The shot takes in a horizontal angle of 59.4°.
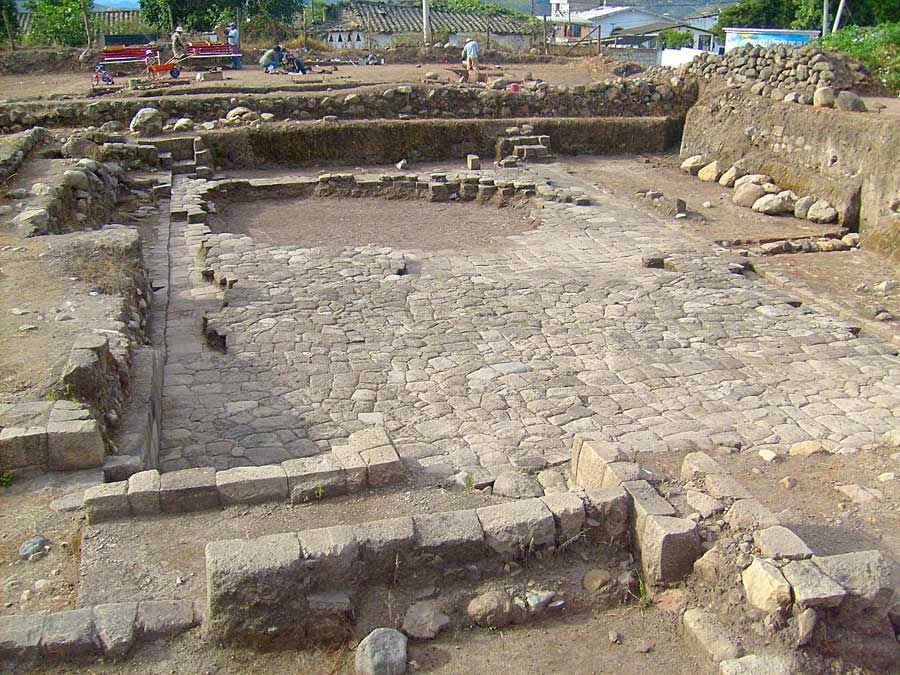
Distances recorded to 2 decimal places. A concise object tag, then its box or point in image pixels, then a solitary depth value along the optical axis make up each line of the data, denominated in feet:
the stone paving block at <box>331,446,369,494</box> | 15.07
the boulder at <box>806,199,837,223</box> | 40.37
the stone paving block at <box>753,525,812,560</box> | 11.57
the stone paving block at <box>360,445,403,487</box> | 15.33
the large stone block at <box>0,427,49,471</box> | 15.16
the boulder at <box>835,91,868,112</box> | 44.73
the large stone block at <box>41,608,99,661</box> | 10.69
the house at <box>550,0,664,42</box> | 175.22
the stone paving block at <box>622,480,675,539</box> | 13.03
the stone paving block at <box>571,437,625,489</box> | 15.42
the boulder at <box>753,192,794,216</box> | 42.65
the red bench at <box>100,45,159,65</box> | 90.74
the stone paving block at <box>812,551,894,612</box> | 11.19
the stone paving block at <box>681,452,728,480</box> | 14.52
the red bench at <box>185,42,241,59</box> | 93.63
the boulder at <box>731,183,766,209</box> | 44.55
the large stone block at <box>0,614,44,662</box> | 10.59
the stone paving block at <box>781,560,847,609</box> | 10.89
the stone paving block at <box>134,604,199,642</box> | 11.16
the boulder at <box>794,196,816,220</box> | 41.88
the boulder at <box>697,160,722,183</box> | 51.03
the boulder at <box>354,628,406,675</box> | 10.93
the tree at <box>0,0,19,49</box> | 104.40
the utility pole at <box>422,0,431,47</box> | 115.34
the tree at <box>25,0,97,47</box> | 112.37
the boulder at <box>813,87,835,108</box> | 46.47
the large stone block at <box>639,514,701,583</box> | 12.32
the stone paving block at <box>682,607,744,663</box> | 10.99
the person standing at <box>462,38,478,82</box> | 85.25
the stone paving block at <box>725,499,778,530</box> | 12.64
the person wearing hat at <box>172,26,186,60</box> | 93.25
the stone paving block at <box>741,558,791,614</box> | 10.98
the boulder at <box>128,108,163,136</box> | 54.90
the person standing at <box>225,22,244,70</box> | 96.37
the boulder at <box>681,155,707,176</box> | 53.62
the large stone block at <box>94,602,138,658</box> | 10.87
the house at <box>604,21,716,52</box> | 143.99
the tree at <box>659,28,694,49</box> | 147.74
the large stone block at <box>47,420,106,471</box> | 15.40
